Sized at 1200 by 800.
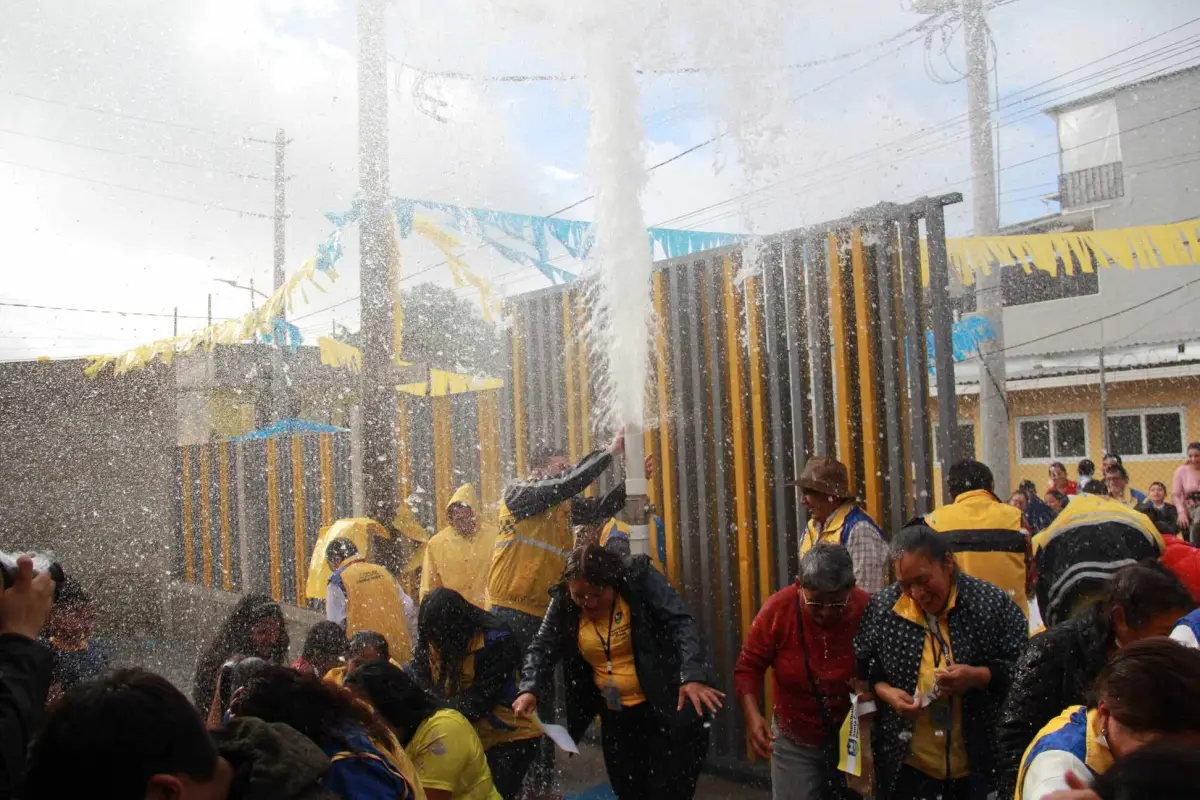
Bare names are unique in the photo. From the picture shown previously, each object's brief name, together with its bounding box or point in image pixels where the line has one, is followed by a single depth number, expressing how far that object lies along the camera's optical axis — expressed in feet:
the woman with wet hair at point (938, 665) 10.59
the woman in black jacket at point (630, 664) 13.20
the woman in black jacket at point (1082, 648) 8.48
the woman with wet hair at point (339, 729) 7.38
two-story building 61.67
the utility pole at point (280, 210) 62.95
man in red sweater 11.80
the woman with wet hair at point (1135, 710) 5.59
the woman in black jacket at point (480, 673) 13.37
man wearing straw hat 13.69
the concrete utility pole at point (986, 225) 38.73
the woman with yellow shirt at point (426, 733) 10.13
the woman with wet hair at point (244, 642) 13.50
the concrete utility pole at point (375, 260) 24.00
